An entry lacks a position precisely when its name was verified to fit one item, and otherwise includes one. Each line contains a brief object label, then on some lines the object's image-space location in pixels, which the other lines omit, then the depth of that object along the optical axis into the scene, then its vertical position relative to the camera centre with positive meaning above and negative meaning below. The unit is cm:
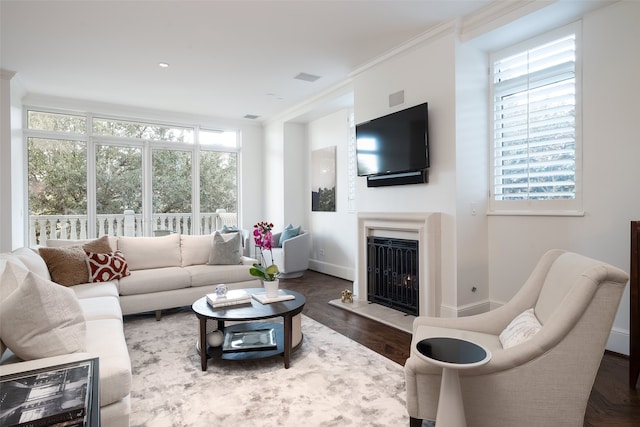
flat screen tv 366 +73
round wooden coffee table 261 -78
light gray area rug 201 -117
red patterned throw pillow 367 -59
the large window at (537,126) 308 +75
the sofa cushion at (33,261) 281 -41
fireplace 356 -37
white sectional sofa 166 -69
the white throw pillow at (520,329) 174 -62
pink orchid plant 299 -29
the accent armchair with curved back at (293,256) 579 -77
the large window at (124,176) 563 +61
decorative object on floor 434 -107
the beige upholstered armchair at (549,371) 151 -72
